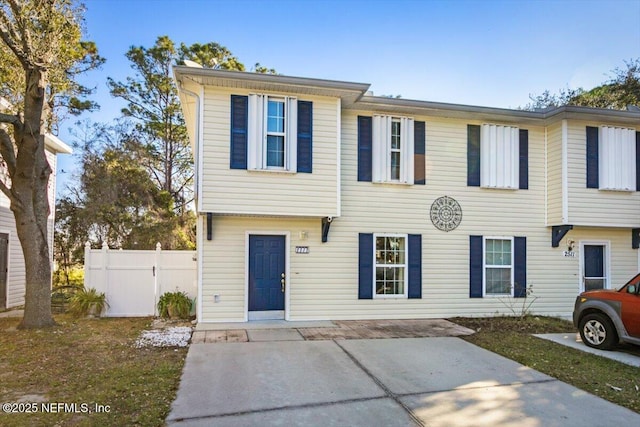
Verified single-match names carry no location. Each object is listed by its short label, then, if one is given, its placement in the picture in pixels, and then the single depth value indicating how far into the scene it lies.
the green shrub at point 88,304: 9.12
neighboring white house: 10.45
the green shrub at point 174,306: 9.21
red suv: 6.46
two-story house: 8.40
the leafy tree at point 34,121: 7.38
